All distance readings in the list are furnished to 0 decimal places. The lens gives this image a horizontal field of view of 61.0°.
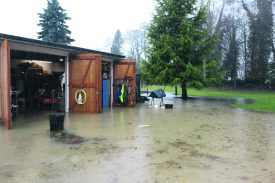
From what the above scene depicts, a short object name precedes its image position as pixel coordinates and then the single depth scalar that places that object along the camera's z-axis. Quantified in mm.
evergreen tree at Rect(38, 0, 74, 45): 26455
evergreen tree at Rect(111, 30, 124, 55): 48977
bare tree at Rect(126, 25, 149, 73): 41676
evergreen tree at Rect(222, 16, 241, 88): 26600
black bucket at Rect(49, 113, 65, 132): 6741
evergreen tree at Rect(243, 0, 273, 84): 24388
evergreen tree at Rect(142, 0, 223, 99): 16826
